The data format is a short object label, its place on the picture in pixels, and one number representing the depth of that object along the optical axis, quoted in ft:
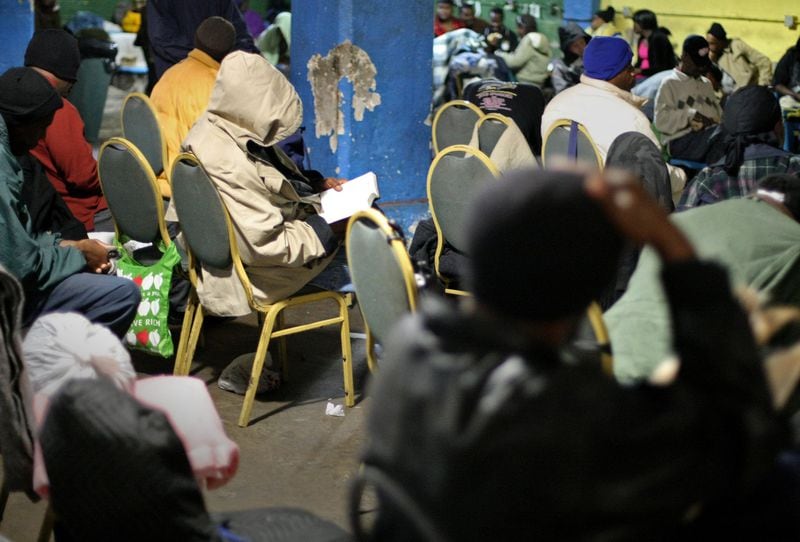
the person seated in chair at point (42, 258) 10.71
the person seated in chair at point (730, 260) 7.13
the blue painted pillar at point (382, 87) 18.84
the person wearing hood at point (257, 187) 11.94
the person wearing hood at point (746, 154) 13.44
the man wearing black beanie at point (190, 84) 16.55
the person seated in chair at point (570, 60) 35.58
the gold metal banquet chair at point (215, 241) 11.89
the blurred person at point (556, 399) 4.12
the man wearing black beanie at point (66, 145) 14.60
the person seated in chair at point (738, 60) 34.27
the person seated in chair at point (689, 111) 22.61
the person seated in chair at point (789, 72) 34.27
